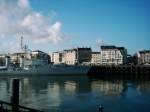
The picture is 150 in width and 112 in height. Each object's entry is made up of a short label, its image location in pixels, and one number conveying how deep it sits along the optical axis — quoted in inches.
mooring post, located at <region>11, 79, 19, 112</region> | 532.7
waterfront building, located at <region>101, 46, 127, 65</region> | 4222.4
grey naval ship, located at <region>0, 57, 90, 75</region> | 2670.0
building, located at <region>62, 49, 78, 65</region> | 4545.1
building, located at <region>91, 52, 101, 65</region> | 4468.0
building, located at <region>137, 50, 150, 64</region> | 4362.8
